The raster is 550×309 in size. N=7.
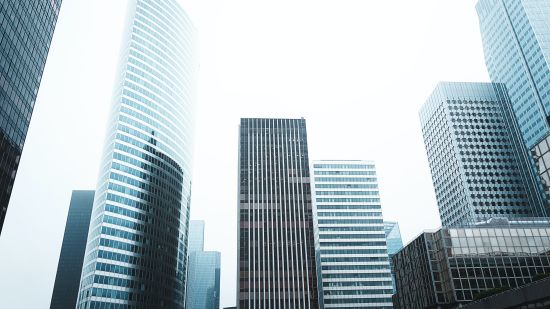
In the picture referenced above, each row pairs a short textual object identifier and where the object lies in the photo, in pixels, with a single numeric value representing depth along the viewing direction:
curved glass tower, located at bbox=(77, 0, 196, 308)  126.38
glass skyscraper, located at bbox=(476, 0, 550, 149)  153.38
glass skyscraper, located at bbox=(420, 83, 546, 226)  157.32
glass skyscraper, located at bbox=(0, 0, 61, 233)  73.00
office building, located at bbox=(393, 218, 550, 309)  78.62
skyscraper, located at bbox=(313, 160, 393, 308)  148.38
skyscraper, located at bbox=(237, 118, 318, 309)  104.75
